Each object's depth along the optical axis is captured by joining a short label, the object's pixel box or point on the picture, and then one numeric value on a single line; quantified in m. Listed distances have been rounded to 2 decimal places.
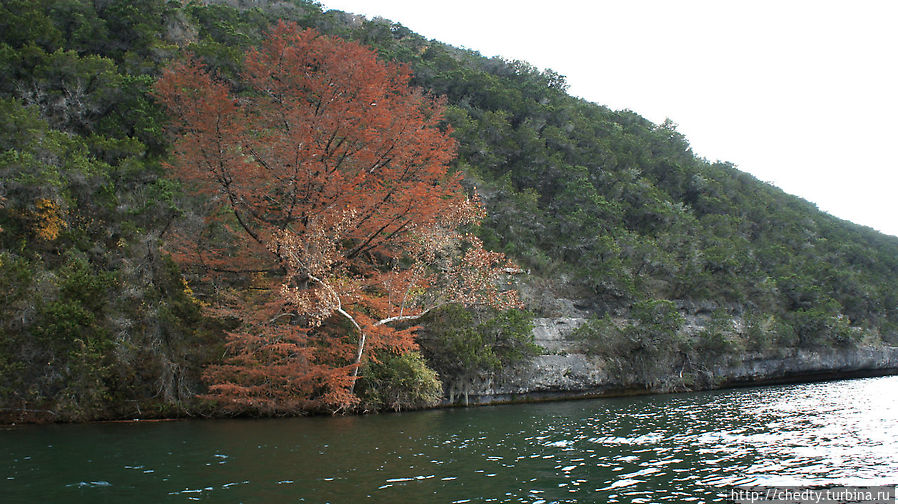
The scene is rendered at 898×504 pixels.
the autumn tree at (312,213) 18.73
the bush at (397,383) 20.78
